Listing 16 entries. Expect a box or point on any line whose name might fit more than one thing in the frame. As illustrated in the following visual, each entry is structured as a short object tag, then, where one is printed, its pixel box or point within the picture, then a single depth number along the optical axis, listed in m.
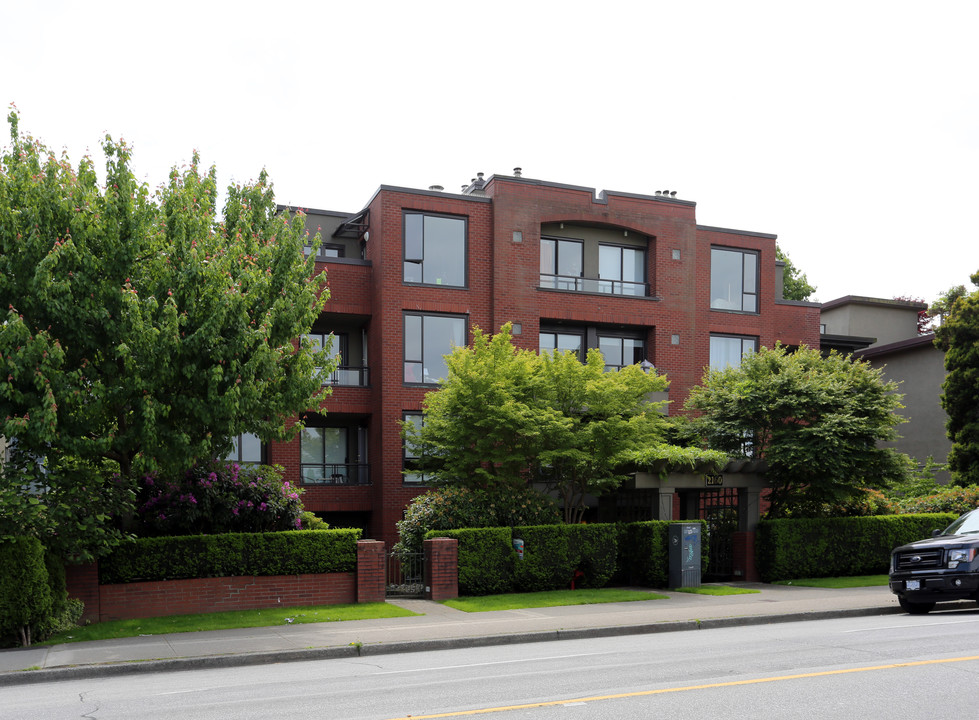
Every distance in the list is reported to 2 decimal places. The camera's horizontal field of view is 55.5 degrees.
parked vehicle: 15.62
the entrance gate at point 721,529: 24.64
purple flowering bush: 18.14
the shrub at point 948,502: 26.48
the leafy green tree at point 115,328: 14.73
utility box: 21.50
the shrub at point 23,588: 14.00
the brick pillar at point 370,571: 18.77
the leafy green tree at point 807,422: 23.05
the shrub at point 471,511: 21.27
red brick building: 28.33
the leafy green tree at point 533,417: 21.67
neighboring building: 38.12
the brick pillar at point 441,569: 19.81
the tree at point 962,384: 30.59
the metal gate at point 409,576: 20.59
